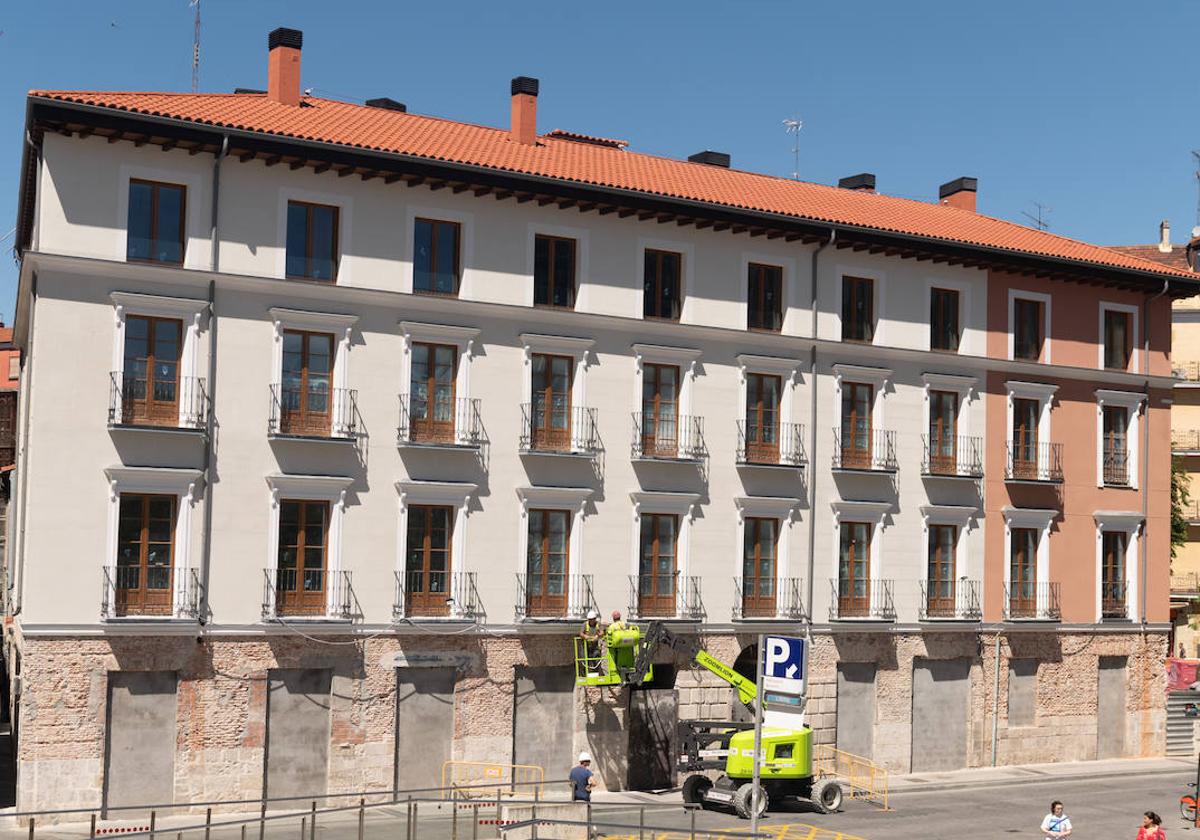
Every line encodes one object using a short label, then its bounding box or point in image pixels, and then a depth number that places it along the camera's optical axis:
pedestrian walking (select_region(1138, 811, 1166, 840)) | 27.42
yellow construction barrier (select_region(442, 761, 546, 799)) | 37.91
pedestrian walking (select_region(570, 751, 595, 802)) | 32.28
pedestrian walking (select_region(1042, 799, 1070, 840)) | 28.50
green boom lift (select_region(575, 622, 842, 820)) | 36.41
